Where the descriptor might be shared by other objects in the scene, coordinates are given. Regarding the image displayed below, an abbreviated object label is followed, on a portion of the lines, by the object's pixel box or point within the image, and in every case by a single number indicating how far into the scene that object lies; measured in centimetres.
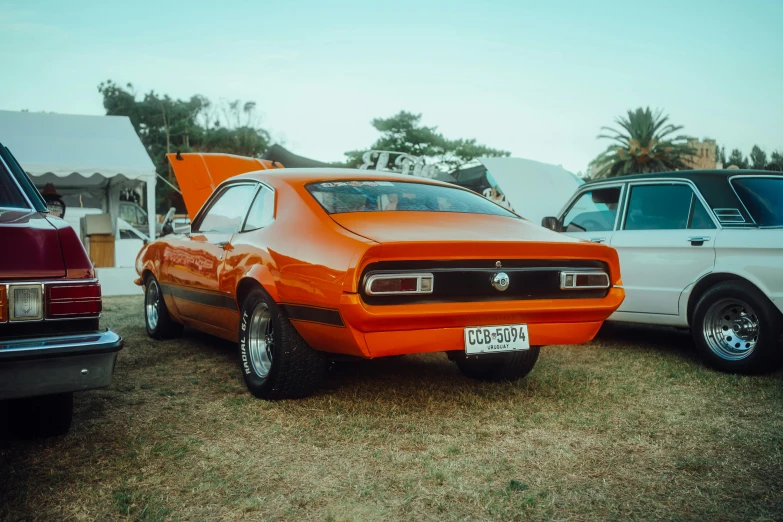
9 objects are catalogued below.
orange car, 313
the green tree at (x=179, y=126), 4759
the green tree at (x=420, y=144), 4087
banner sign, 1416
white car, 451
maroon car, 239
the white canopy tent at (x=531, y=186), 1277
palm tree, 3278
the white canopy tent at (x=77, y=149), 1224
